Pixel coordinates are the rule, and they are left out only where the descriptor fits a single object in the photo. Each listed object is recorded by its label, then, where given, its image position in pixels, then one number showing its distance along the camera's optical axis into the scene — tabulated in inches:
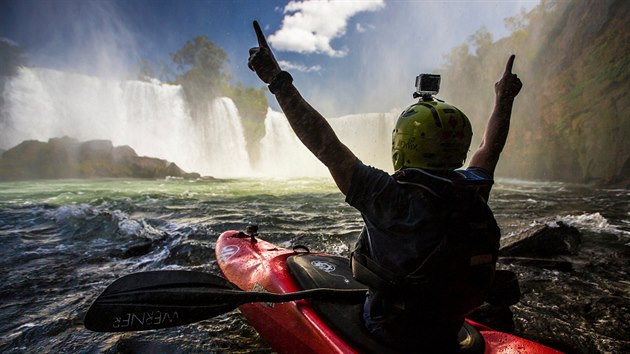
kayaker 53.2
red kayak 71.4
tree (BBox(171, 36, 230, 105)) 1968.5
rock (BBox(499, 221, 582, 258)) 189.6
